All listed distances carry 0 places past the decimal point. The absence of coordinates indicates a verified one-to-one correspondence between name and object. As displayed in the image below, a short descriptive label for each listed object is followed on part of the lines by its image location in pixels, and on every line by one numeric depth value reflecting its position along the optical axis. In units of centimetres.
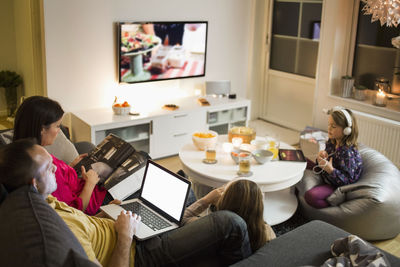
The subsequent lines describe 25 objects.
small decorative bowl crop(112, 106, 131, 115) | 480
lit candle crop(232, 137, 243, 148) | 392
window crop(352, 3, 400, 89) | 497
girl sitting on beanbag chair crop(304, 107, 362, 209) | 357
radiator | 473
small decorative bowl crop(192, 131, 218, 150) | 384
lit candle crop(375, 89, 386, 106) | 492
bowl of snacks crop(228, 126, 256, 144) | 404
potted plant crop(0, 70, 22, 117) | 555
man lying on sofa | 180
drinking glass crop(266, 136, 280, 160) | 383
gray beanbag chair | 340
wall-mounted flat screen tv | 498
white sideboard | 464
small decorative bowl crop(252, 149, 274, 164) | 365
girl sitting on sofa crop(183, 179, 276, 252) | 231
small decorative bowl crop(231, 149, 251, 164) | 362
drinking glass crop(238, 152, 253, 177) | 346
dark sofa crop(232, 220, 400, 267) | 232
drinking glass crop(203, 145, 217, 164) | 366
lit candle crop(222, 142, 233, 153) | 389
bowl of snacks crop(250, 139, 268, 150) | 391
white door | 574
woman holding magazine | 251
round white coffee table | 343
